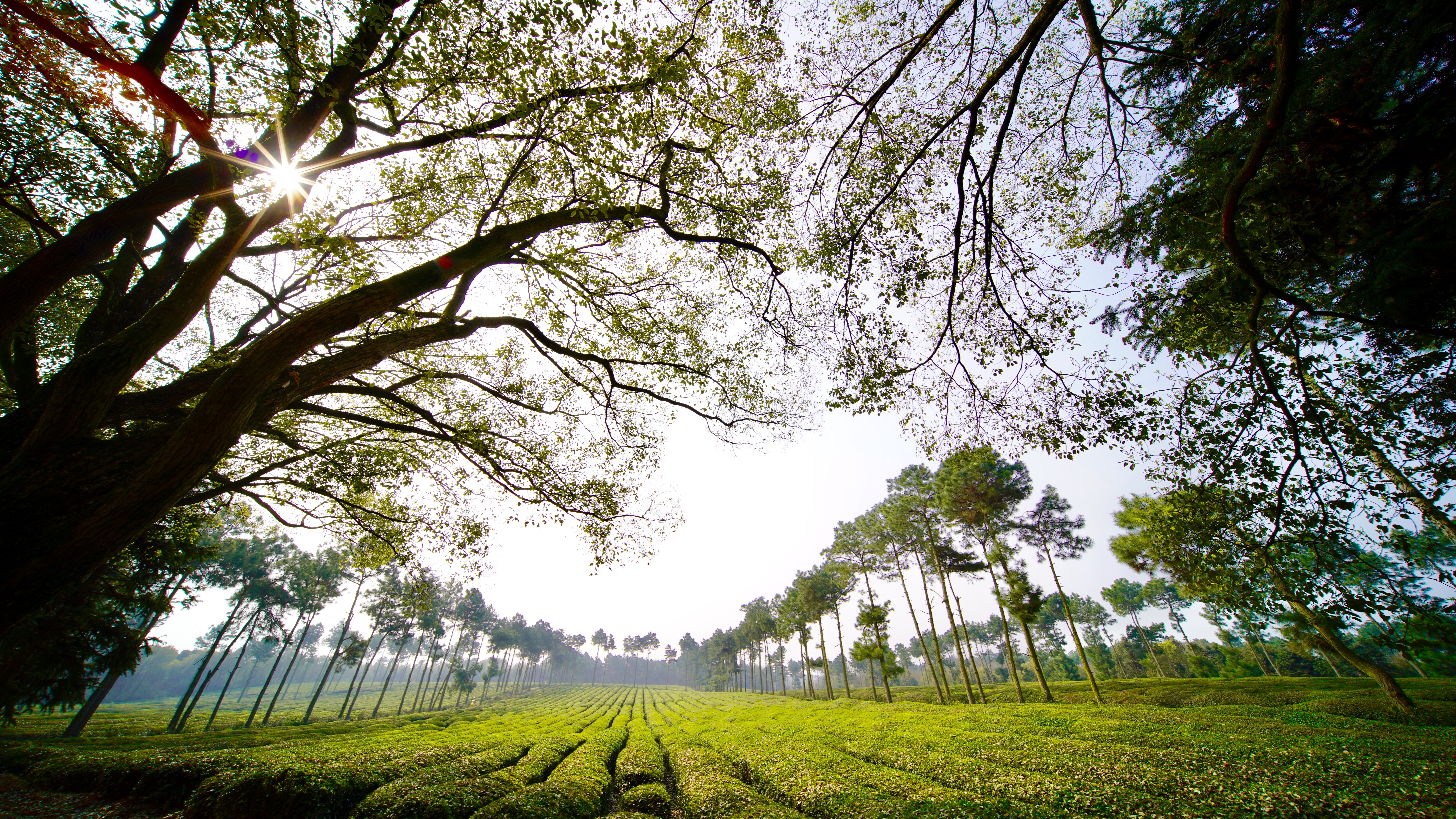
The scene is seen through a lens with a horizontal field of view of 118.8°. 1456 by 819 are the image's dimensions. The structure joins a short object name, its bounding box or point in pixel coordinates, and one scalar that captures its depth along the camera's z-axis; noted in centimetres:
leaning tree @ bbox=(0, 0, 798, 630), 384
